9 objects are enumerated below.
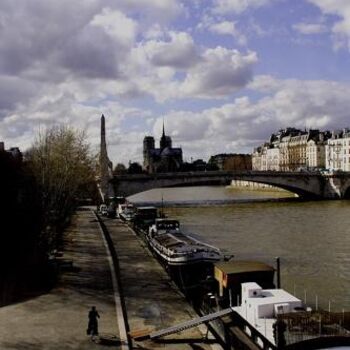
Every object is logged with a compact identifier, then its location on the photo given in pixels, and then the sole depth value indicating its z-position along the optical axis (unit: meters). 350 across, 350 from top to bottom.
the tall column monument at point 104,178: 73.44
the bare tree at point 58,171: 29.64
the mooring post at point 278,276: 20.85
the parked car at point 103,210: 58.31
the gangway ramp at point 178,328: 15.12
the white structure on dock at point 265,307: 14.84
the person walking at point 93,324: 14.78
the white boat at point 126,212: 51.21
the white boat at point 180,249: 24.69
